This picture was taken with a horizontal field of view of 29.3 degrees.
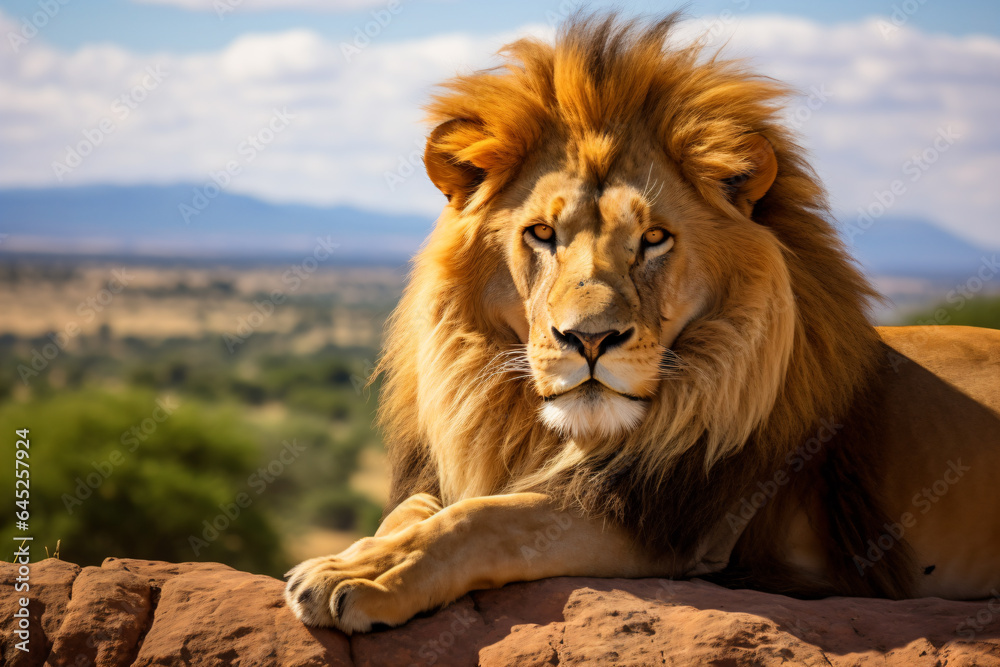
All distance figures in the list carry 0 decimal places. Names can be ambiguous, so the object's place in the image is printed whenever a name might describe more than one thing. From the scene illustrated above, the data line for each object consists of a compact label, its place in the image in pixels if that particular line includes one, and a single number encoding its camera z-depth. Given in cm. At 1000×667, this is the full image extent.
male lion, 649
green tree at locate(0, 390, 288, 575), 3083
